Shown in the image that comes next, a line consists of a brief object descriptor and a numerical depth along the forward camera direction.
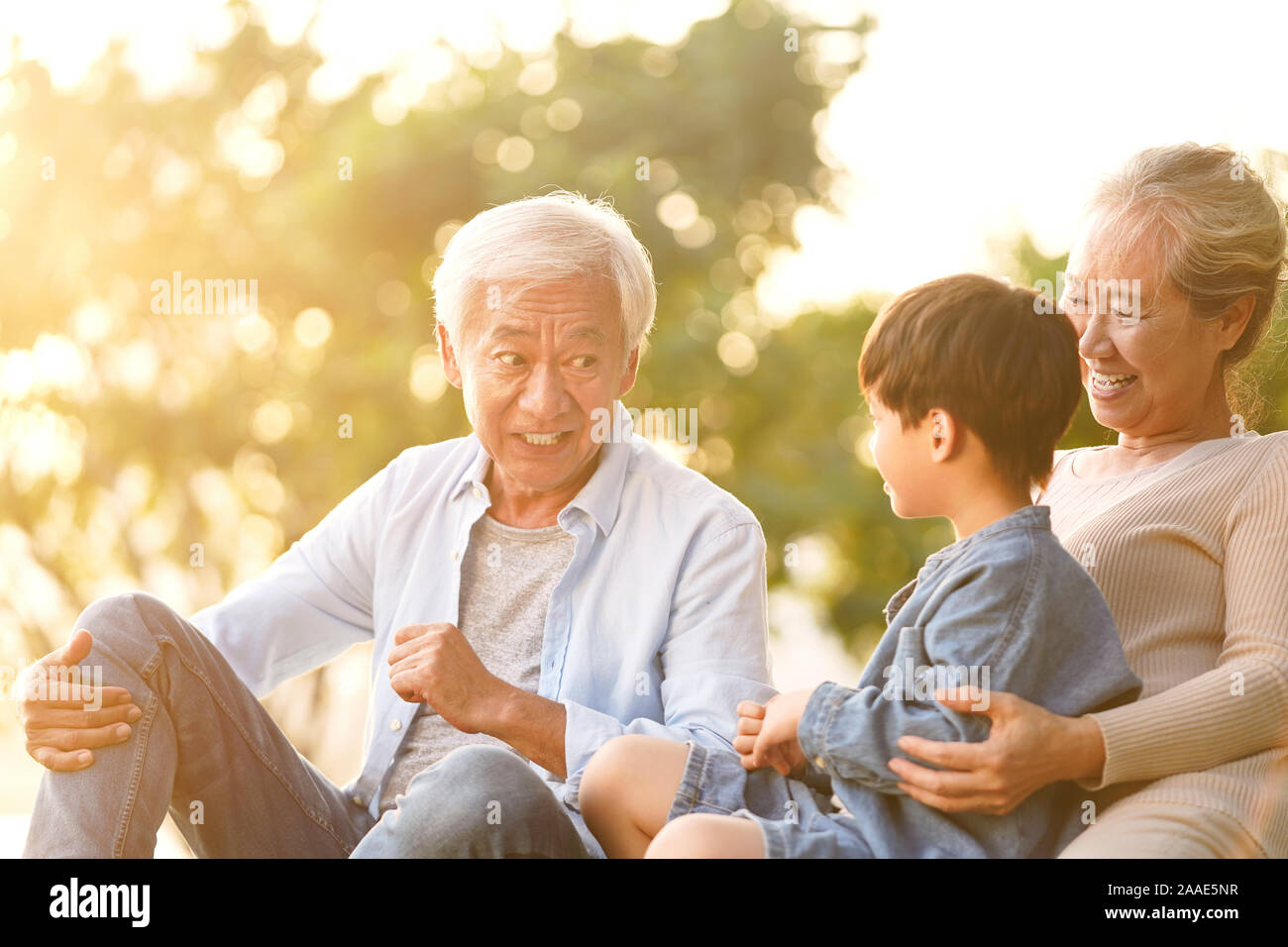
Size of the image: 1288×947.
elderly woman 1.56
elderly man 1.78
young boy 1.52
